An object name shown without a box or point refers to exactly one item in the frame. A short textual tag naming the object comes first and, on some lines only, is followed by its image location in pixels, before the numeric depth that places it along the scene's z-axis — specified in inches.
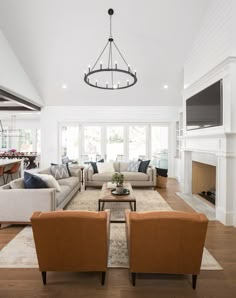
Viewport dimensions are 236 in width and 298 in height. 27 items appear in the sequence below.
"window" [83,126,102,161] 343.6
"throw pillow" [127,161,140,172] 267.5
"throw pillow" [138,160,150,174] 263.9
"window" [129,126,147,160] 342.0
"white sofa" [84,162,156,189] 251.8
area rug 101.1
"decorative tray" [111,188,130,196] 168.9
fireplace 219.6
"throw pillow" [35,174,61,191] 155.1
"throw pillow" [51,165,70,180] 218.1
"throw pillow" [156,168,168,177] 266.1
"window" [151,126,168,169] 340.5
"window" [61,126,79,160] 343.6
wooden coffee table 157.1
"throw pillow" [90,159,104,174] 263.9
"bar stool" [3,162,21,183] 265.1
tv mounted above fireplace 161.2
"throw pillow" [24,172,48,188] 144.8
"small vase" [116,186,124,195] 171.4
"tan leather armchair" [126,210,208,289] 76.8
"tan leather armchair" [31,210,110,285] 79.3
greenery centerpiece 173.6
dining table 420.5
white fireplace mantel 146.9
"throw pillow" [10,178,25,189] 144.9
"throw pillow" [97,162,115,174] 263.9
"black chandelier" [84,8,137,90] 230.8
